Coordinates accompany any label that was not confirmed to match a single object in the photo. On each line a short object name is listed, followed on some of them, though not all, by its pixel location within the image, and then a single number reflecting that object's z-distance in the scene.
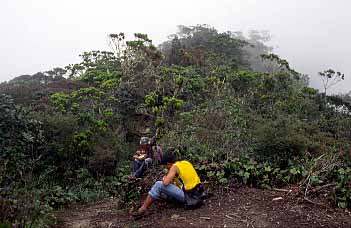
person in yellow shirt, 5.44
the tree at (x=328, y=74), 15.29
